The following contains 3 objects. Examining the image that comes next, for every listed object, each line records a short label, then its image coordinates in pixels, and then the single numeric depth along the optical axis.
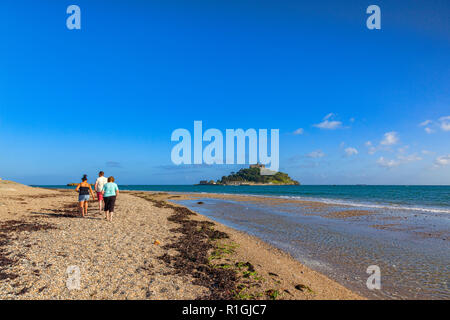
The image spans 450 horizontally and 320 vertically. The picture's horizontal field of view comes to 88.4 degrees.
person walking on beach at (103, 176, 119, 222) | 14.12
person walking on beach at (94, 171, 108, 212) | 15.36
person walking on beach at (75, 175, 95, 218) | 15.08
